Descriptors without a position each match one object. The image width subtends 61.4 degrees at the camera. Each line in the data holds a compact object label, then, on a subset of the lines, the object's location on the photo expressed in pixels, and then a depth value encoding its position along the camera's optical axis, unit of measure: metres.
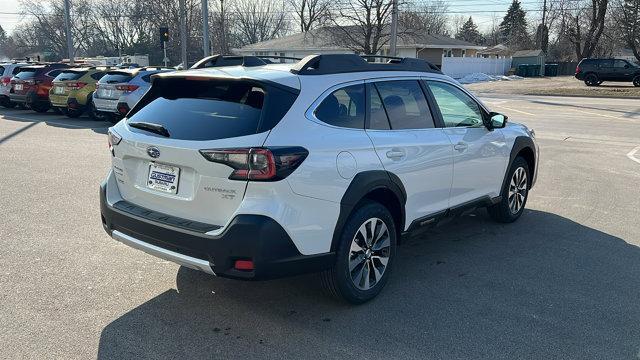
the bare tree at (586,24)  50.91
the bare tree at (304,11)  70.88
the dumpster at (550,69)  57.40
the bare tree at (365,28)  37.50
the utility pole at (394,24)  21.56
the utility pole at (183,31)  24.40
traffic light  26.71
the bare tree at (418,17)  44.28
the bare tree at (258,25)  85.94
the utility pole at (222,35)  63.53
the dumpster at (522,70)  54.69
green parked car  15.60
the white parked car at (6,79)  18.94
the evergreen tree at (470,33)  110.00
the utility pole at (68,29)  29.86
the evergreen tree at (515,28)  92.02
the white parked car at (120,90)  13.74
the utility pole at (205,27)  20.47
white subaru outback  3.28
